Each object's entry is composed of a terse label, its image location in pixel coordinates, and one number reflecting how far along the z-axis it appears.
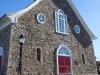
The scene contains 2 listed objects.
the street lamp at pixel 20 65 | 6.79
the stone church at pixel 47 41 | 6.94
